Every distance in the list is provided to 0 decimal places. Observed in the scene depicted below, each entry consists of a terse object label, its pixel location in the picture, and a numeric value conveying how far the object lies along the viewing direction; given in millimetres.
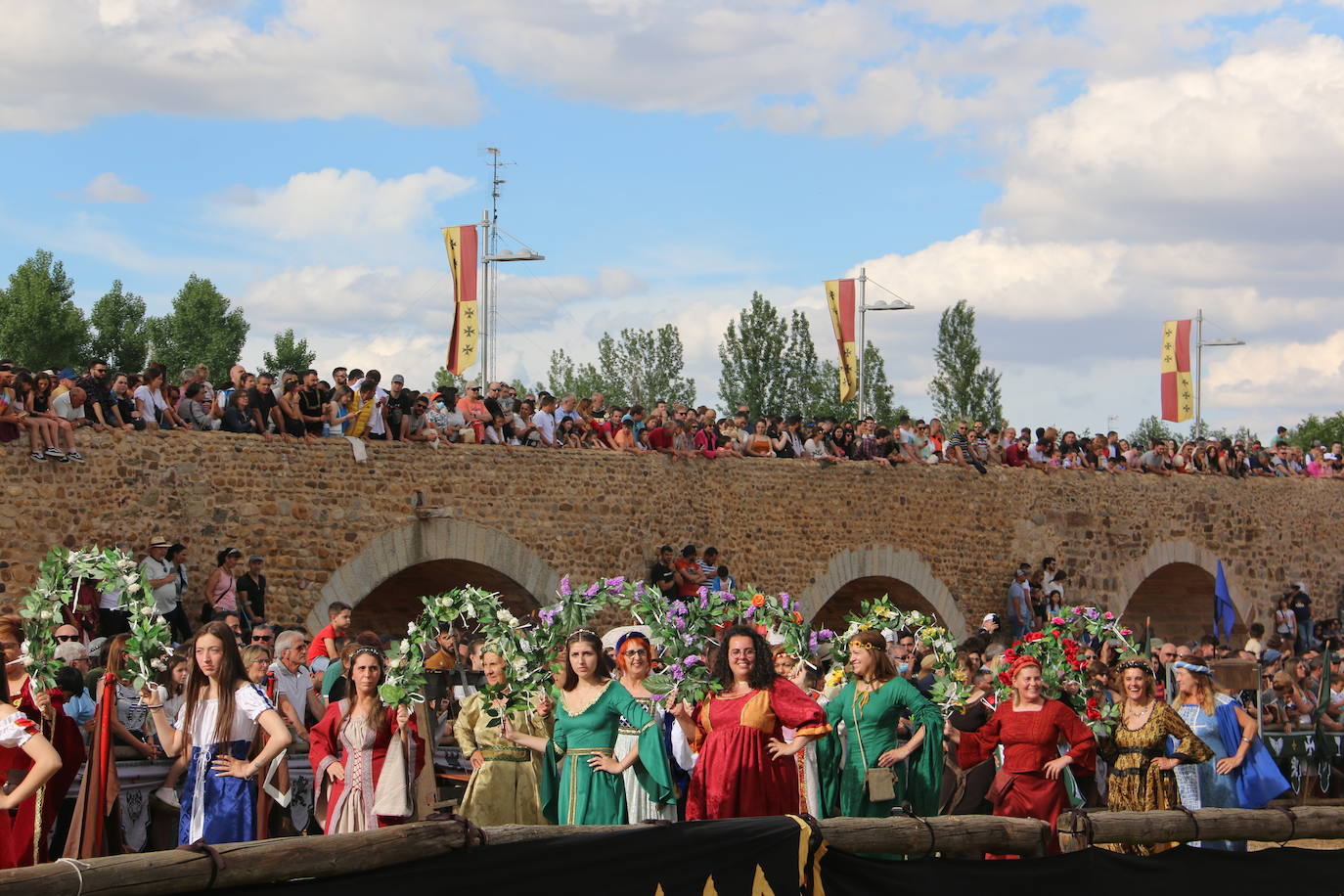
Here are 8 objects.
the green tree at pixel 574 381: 47406
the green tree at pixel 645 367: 45969
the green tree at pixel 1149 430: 61000
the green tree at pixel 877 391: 46406
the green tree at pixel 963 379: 46250
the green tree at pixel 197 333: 45562
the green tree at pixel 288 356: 46281
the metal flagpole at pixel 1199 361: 38750
